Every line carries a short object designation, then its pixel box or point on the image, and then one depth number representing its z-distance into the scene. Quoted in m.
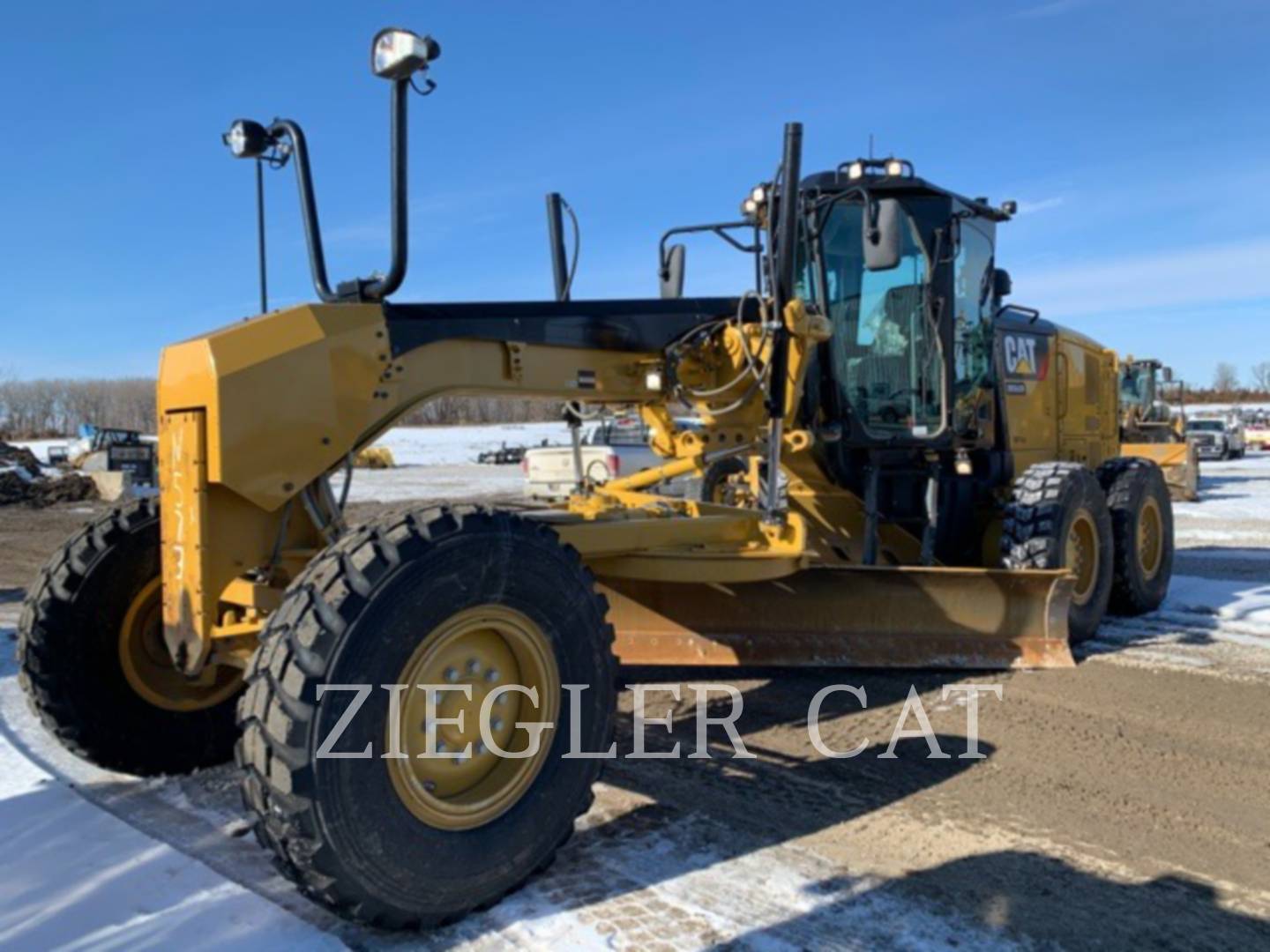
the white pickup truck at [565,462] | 14.41
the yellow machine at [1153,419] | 19.58
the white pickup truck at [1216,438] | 36.41
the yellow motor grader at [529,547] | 2.94
